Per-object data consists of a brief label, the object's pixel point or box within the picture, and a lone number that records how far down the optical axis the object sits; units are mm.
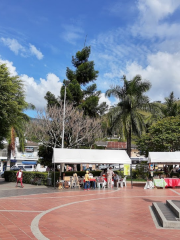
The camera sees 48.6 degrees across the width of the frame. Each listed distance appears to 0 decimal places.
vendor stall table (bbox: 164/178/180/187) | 16397
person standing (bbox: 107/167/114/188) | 16140
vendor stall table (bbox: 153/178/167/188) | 16045
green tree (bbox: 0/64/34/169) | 15353
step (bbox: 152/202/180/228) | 5827
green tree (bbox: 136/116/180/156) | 21627
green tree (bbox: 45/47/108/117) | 25076
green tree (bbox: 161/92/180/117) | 28079
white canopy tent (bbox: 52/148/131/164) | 15219
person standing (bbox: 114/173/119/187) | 16632
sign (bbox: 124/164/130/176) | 16022
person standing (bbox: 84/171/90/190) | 14685
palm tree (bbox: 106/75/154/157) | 23212
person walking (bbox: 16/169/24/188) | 15529
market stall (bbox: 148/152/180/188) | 16104
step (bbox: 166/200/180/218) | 6407
